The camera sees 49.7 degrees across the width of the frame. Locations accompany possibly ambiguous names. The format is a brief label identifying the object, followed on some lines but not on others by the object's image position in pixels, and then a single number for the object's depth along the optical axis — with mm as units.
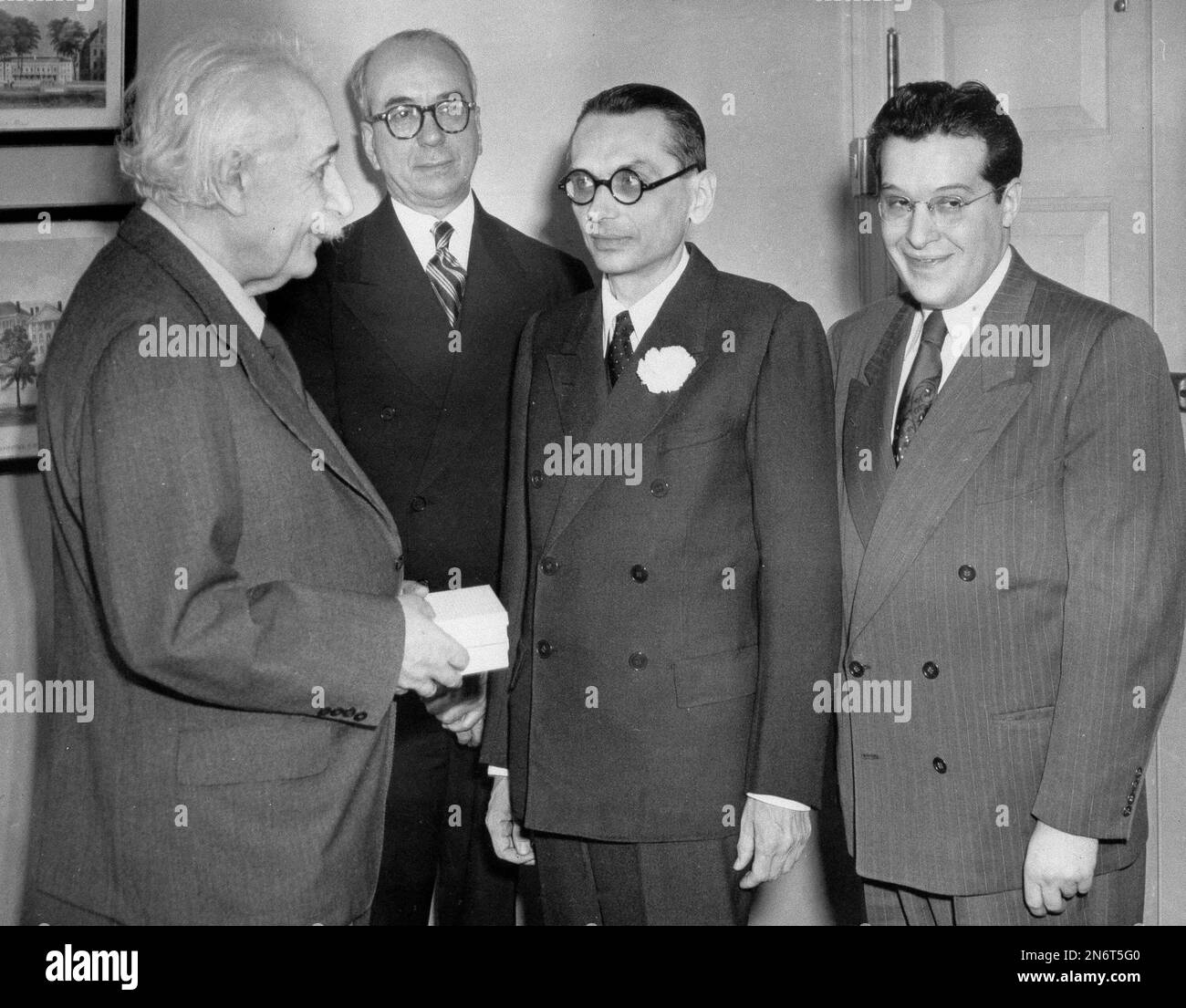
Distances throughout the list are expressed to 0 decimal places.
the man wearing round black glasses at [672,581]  1966
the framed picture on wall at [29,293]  2840
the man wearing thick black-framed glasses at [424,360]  2480
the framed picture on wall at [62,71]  2834
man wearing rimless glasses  1838
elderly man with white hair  1661
